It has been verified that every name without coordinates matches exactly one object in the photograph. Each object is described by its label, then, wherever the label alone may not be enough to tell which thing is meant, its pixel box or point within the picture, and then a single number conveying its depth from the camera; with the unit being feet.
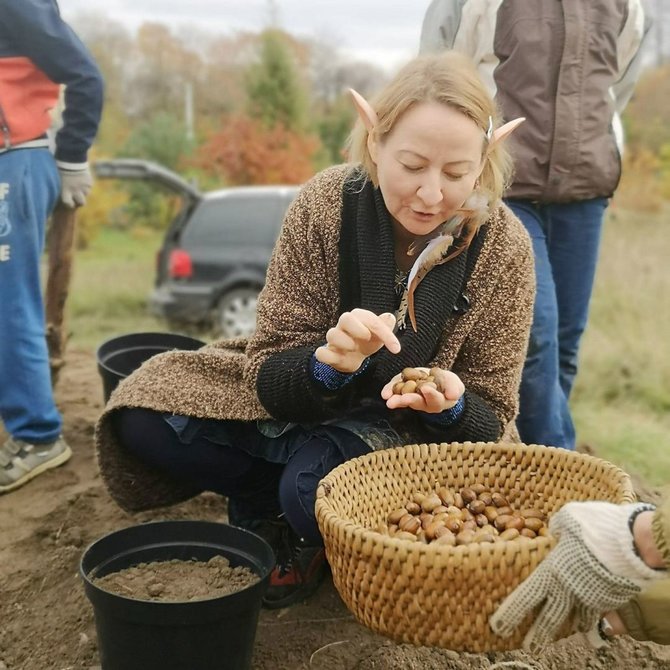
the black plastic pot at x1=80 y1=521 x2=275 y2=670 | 5.97
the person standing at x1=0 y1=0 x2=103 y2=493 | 9.57
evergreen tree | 50.78
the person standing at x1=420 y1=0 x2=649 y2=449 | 9.42
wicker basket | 5.29
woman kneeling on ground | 6.70
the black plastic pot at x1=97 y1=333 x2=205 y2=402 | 10.78
